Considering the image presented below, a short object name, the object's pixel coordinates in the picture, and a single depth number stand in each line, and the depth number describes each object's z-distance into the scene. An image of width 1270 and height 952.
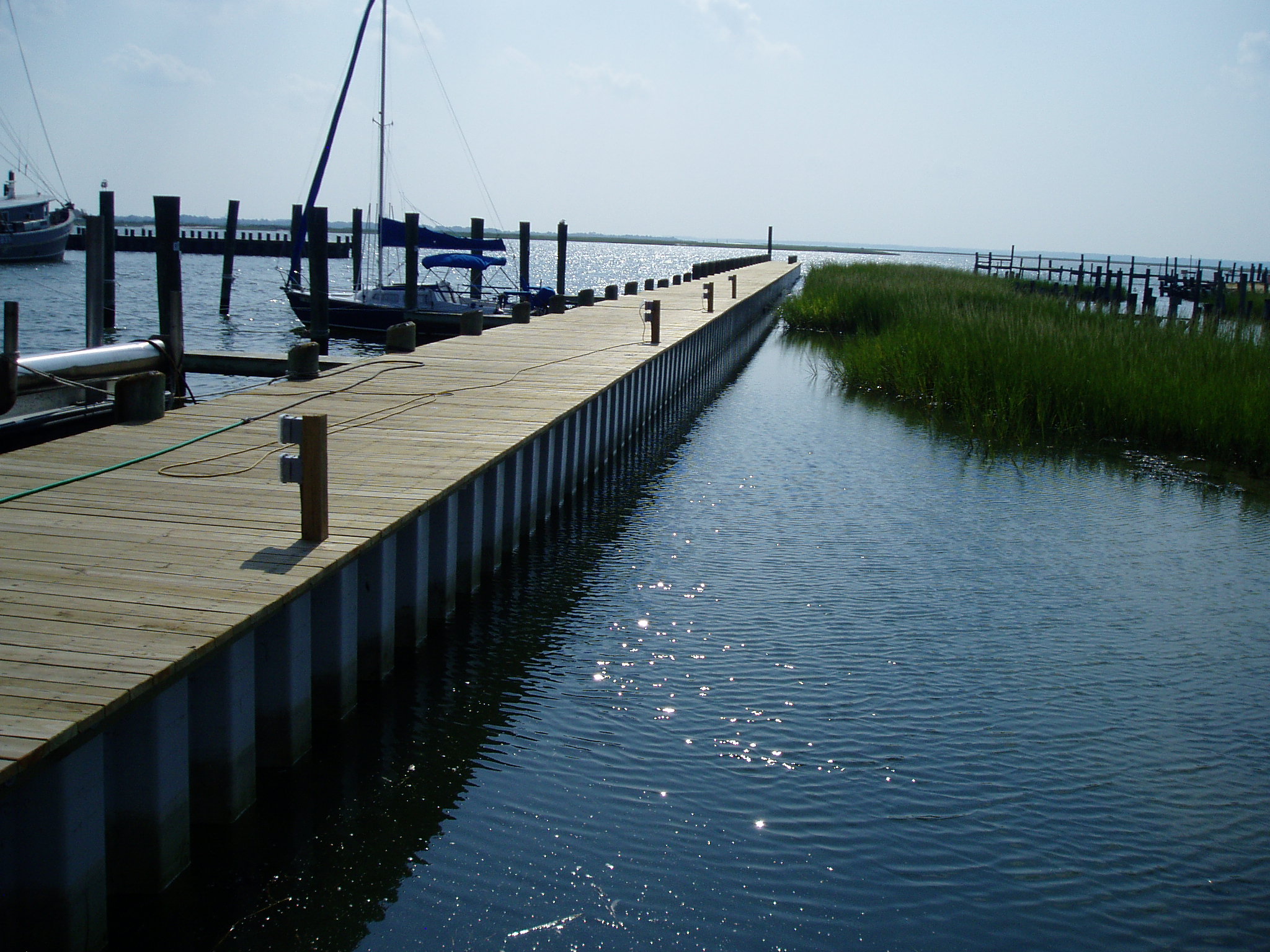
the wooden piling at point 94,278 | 17.02
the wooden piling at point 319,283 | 27.44
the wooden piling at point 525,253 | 37.31
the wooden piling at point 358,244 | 44.22
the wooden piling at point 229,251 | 41.72
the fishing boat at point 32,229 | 67.69
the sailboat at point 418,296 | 29.58
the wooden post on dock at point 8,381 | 10.88
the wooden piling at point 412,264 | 29.80
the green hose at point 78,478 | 7.12
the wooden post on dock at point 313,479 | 6.50
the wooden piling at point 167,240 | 17.84
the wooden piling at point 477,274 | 34.12
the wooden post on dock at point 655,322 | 18.52
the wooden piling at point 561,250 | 40.03
